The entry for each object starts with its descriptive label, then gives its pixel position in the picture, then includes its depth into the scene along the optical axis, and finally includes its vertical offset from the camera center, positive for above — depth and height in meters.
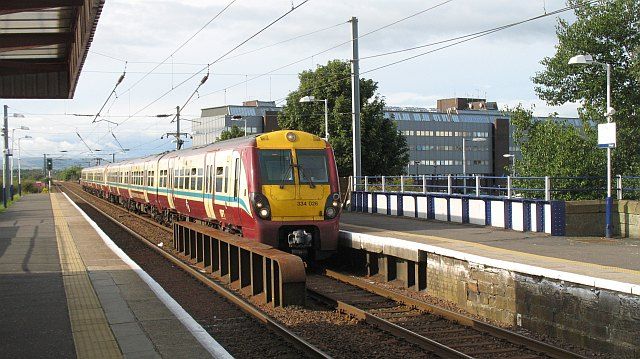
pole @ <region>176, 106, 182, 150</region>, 41.61 +2.80
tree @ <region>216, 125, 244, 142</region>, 60.34 +3.53
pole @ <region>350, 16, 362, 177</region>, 26.28 +3.48
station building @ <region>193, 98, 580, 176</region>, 84.75 +4.61
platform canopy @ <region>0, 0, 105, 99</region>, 10.34 +2.53
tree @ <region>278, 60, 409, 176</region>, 43.28 +3.20
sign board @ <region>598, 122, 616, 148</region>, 16.41 +0.74
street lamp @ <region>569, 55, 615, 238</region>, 16.20 -0.73
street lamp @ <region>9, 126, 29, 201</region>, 52.95 -0.58
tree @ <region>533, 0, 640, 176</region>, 35.69 +5.63
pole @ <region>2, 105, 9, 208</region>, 42.44 +1.99
